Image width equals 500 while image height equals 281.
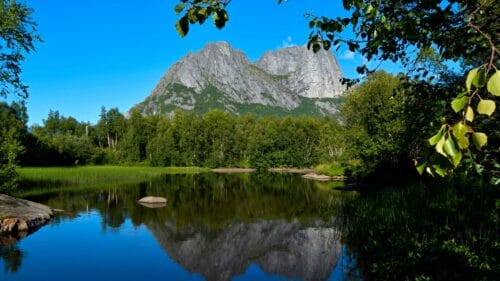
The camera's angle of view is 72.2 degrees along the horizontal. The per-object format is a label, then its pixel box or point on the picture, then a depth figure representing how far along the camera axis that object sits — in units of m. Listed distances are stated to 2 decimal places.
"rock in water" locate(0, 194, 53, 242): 18.00
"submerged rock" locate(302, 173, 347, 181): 47.83
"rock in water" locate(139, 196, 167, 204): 28.19
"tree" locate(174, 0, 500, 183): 1.31
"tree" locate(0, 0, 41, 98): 19.94
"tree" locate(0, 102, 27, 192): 24.41
